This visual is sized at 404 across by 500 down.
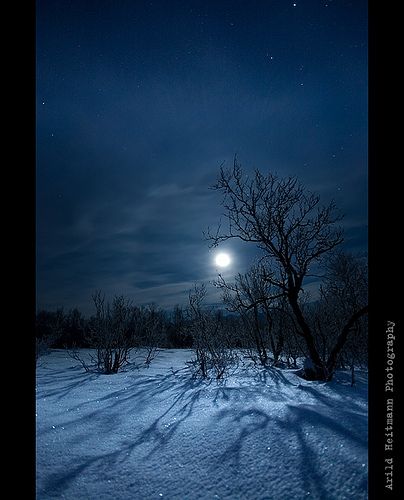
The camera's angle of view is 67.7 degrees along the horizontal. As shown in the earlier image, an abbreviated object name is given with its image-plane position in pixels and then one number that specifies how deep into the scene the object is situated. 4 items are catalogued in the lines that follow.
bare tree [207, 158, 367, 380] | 5.68
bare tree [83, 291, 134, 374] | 8.05
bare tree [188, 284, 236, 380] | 6.71
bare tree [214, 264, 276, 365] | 8.78
